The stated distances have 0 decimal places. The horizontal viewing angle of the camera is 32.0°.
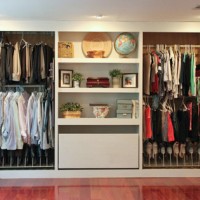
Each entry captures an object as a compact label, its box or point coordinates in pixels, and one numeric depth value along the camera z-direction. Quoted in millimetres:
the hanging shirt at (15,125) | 5082
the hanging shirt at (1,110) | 5082
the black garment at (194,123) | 5332
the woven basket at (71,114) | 5250
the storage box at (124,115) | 5305
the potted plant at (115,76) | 5333
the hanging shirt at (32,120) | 5141
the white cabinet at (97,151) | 5191
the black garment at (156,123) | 5324
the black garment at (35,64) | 5152
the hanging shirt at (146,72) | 5184
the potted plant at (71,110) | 5250
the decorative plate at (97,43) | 5473
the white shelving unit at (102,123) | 5109
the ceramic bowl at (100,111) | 5312
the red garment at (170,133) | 5273
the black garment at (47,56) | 5203
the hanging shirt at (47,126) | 5145
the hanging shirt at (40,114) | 5121
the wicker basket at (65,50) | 5266
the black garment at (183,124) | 5324
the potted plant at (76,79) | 5286
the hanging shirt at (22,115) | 5094
